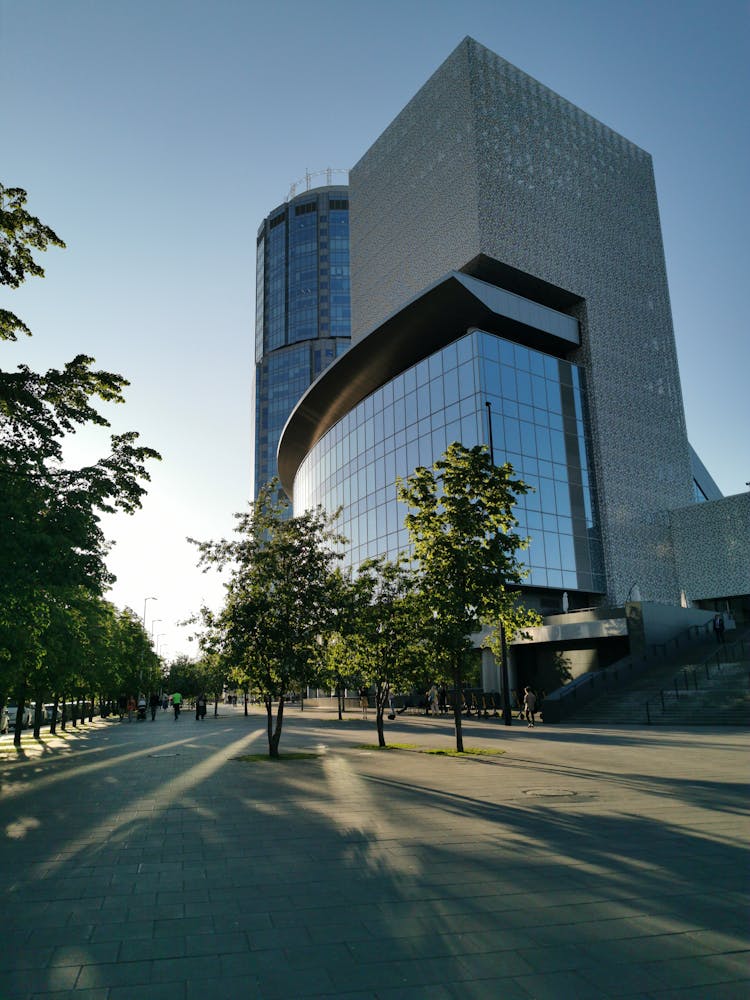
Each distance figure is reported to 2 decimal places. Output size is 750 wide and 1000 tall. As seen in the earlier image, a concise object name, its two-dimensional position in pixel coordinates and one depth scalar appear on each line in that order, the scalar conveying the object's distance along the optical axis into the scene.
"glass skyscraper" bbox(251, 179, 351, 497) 145.75
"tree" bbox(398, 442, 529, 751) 18.73
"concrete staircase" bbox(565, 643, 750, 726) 26.23
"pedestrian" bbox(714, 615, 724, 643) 36.72
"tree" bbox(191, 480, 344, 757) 18.55
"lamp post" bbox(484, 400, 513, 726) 32.15
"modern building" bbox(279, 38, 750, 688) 49.69
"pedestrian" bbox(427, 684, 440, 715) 46.25
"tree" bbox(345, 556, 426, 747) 20.69
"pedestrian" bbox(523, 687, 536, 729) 31.36
